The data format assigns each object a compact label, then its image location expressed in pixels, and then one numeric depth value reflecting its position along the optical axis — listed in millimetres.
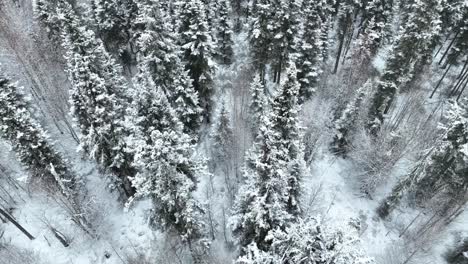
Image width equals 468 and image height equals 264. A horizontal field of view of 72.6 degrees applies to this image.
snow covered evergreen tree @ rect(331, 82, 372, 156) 27731
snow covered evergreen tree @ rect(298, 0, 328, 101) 32156
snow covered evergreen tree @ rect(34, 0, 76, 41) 34344
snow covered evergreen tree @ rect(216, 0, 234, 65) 37250
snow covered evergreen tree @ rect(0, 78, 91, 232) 22094
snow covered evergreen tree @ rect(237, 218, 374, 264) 13609
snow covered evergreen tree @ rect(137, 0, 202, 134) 23906
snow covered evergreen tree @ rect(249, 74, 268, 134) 27938
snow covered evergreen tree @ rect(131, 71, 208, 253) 16953
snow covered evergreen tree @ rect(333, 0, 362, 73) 40969
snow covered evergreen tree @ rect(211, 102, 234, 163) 28073
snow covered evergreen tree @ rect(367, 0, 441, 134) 26789
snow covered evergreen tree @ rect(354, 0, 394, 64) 35019
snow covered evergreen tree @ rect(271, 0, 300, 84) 31016
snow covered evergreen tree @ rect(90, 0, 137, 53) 35188
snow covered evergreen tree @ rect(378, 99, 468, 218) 23156
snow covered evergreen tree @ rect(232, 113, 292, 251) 17359
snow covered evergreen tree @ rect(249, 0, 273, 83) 32188
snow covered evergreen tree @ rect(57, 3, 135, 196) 21266
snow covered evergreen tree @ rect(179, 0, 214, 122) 25969
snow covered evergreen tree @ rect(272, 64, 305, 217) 17961
